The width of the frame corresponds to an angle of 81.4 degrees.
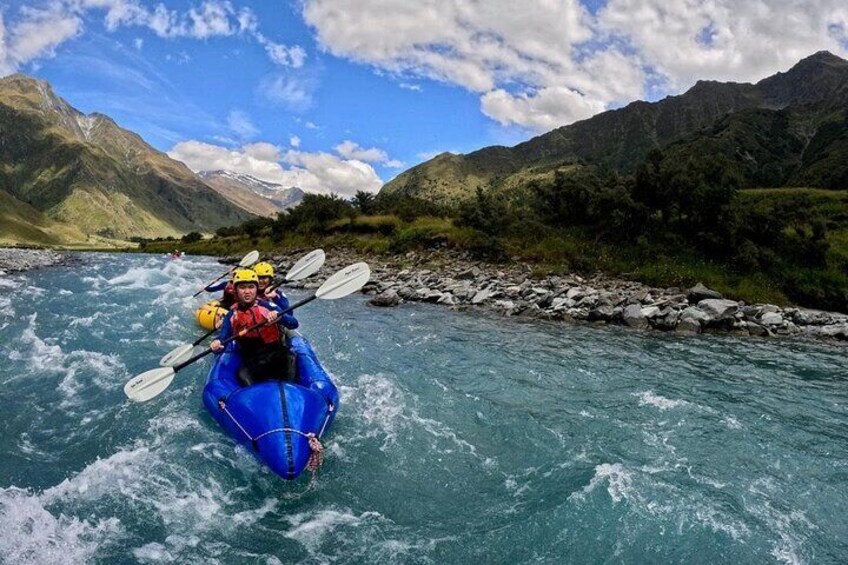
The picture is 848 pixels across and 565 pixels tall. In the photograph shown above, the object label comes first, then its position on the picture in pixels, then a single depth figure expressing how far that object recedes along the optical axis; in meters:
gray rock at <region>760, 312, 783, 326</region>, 18.95
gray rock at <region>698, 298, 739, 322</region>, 18.69
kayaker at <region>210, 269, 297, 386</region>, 9.42
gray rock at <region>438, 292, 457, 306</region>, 22.50
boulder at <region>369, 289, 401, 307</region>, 22.54
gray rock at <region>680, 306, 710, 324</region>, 18.39
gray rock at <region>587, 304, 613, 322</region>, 19.19
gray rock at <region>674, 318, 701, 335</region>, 18.00
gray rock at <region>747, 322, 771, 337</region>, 18.33
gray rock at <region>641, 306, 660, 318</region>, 18.73
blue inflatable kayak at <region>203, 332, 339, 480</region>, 7.06
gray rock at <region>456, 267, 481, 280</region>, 26.63
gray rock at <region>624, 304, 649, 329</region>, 18.55
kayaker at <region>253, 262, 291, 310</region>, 12.31
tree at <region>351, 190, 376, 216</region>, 49.39
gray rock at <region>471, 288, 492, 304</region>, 22.20
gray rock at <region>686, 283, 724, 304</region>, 21.09
